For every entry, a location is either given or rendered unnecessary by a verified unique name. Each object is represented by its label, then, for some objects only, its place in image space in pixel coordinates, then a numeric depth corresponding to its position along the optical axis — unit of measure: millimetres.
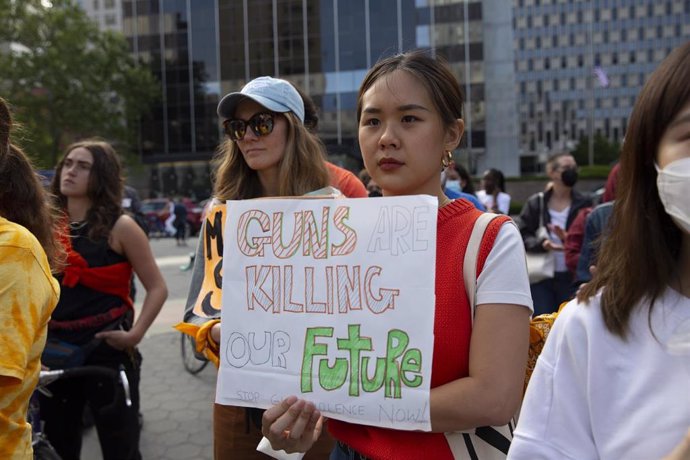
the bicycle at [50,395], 2457
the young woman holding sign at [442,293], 1294
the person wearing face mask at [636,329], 956
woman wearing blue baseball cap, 2142
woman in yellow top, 1450
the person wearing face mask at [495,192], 7855
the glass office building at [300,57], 37562
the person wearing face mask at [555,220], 5121
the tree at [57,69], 28141
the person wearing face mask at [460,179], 6621
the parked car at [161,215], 27000
